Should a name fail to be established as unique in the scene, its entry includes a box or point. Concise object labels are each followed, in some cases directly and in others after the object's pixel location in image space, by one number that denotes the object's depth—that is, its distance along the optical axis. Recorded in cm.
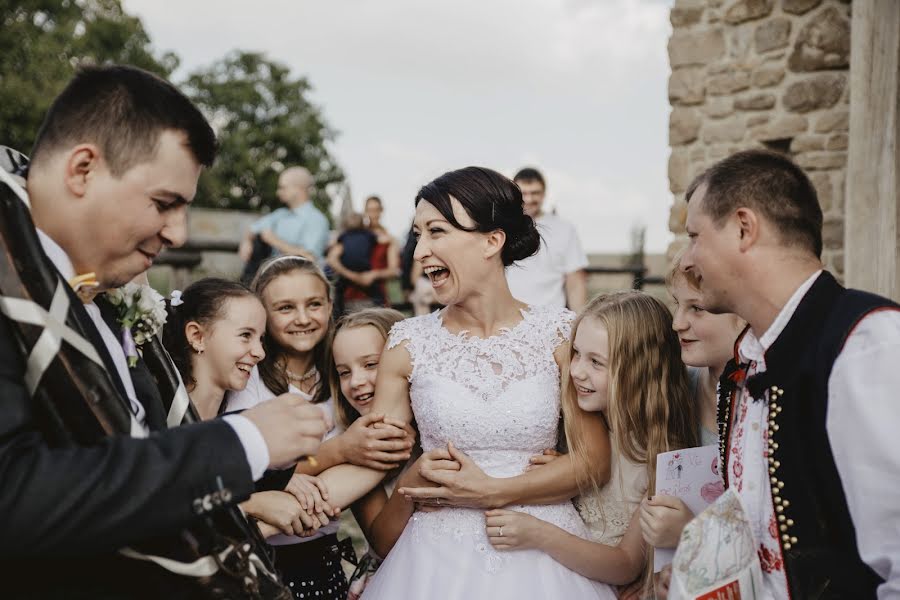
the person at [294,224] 795
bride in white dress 270
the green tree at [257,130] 5750
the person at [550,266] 655
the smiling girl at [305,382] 297
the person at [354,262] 952
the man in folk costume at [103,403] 133
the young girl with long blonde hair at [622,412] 277
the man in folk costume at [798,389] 172
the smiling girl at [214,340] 310
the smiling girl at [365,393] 301
